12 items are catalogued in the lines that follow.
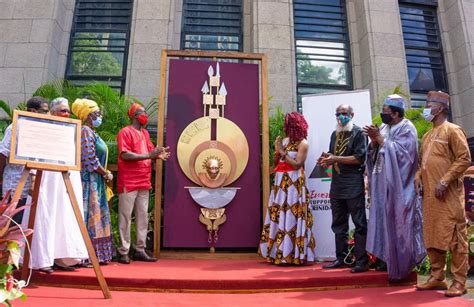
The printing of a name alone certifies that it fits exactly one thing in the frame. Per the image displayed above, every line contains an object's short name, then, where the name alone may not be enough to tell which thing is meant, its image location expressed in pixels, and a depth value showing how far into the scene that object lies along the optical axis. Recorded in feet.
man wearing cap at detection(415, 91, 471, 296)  11.96
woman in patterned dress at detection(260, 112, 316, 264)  16.80
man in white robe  13.24
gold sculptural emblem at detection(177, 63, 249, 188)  19.66
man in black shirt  15.03
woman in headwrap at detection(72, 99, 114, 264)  15.75
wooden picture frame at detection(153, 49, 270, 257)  18.89
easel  11.51
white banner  18.63
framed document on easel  11.48
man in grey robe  13.19
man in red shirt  17.15
